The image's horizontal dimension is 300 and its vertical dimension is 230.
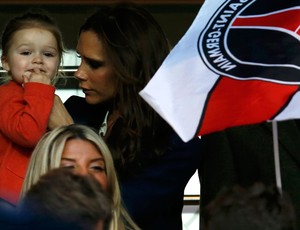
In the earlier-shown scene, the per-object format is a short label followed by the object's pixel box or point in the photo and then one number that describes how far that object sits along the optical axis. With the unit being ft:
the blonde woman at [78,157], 30.09
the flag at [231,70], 30.71
